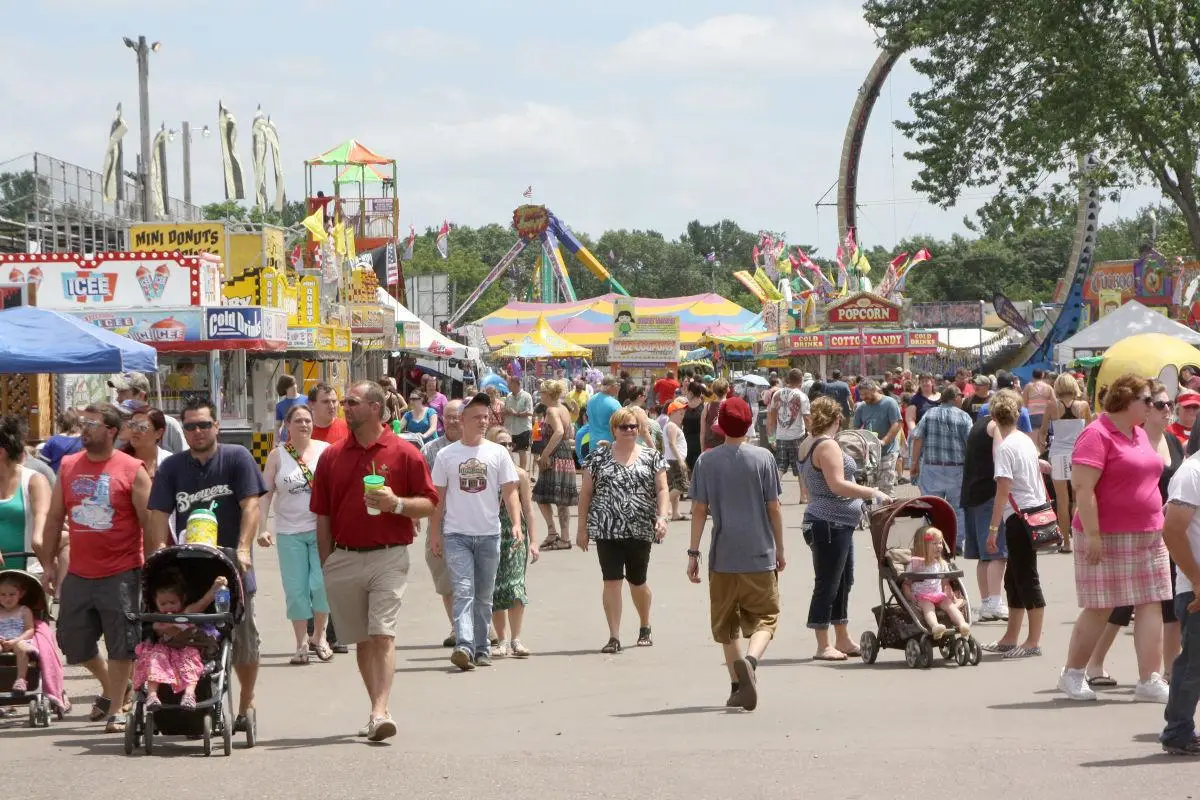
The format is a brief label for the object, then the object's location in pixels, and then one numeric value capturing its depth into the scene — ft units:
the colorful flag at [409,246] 238.25
